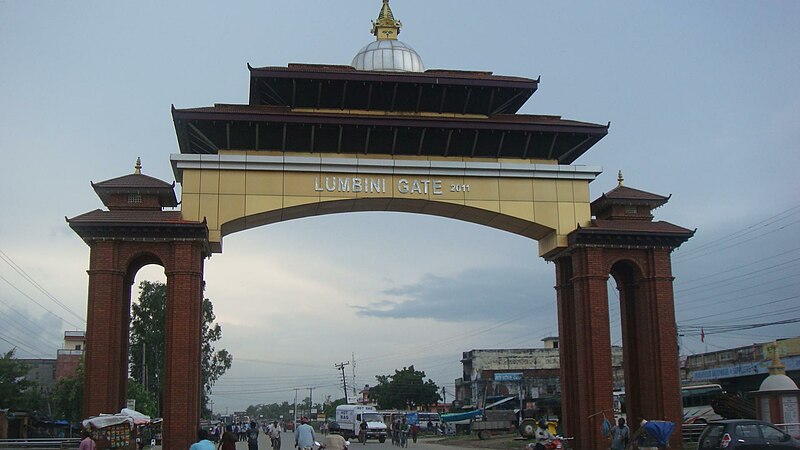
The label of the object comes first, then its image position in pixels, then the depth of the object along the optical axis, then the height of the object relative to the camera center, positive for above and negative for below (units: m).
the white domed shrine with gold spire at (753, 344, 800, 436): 24.75 -0.89
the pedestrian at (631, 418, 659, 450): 22.53 -1.77
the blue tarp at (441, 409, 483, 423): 61.44 -2.83
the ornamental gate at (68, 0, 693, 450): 24.58 +5.38
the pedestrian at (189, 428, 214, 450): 13.85 -1.01
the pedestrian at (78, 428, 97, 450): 17.31 -1.19
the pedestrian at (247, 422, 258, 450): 27.61 -1.82
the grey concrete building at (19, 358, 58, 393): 79.75 +1.20
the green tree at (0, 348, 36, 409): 54.47 +0.06
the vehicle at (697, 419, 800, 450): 20.28 -1.55
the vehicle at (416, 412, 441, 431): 78.05 -3.80
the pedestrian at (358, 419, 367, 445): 48.75 -3.11
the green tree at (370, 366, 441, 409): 103.00 -1.80
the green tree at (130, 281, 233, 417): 62.81 +3.47
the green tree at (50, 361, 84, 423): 56.19 -0.92
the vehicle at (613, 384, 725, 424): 36.96 -1.55
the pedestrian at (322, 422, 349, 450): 15.51 -1.13
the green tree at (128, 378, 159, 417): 54.69 -0.92
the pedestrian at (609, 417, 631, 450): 21.59 -1.57
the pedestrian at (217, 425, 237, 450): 17.30 -1.19
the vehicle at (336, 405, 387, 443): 58.41 -2.98
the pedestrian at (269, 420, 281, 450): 36.22 -2.40
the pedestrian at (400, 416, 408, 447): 43.12 -2.84
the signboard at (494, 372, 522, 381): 77.25 -0.16
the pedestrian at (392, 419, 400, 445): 49.22 -3.13
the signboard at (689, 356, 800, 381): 41.34 -0.05
